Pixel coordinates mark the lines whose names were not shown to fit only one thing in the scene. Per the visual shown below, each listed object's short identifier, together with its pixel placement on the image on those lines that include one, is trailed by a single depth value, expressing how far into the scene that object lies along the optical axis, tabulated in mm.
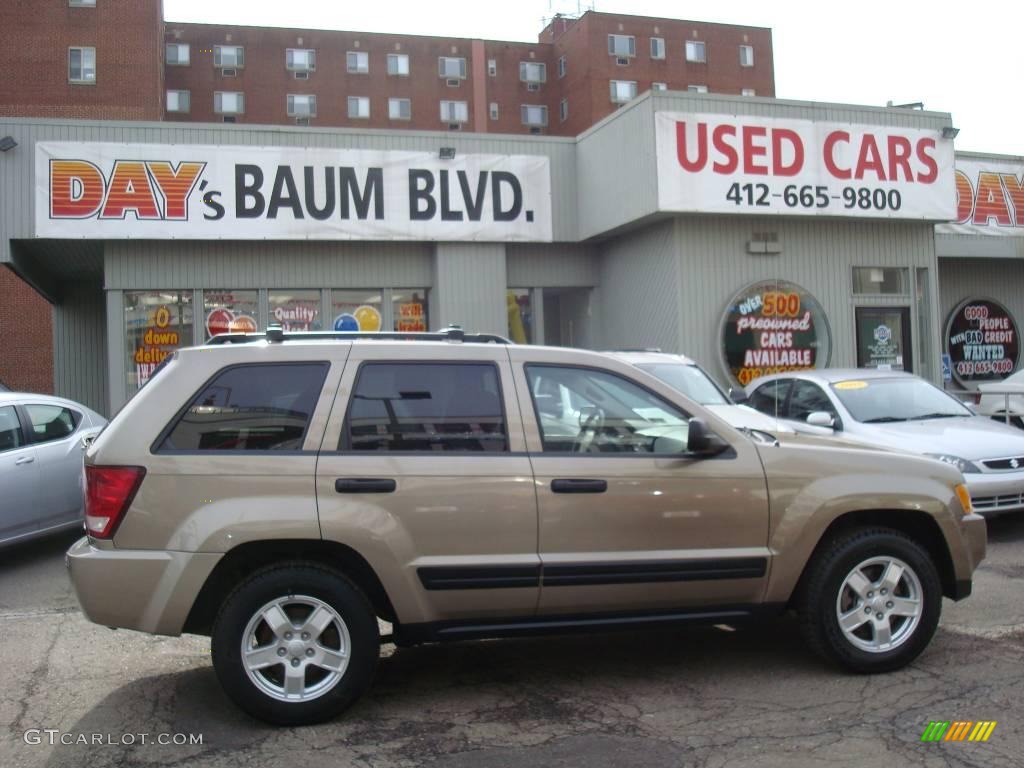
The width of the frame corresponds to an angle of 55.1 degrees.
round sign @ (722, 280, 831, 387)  14828
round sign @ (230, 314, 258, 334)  14796
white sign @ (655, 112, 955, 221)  13961
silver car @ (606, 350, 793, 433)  9466
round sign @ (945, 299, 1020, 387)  19172
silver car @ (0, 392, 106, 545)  8445
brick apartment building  54156
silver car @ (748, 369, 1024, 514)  8656
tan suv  4484
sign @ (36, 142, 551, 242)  13797
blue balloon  15082
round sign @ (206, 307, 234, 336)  14742
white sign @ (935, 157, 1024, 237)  17844
